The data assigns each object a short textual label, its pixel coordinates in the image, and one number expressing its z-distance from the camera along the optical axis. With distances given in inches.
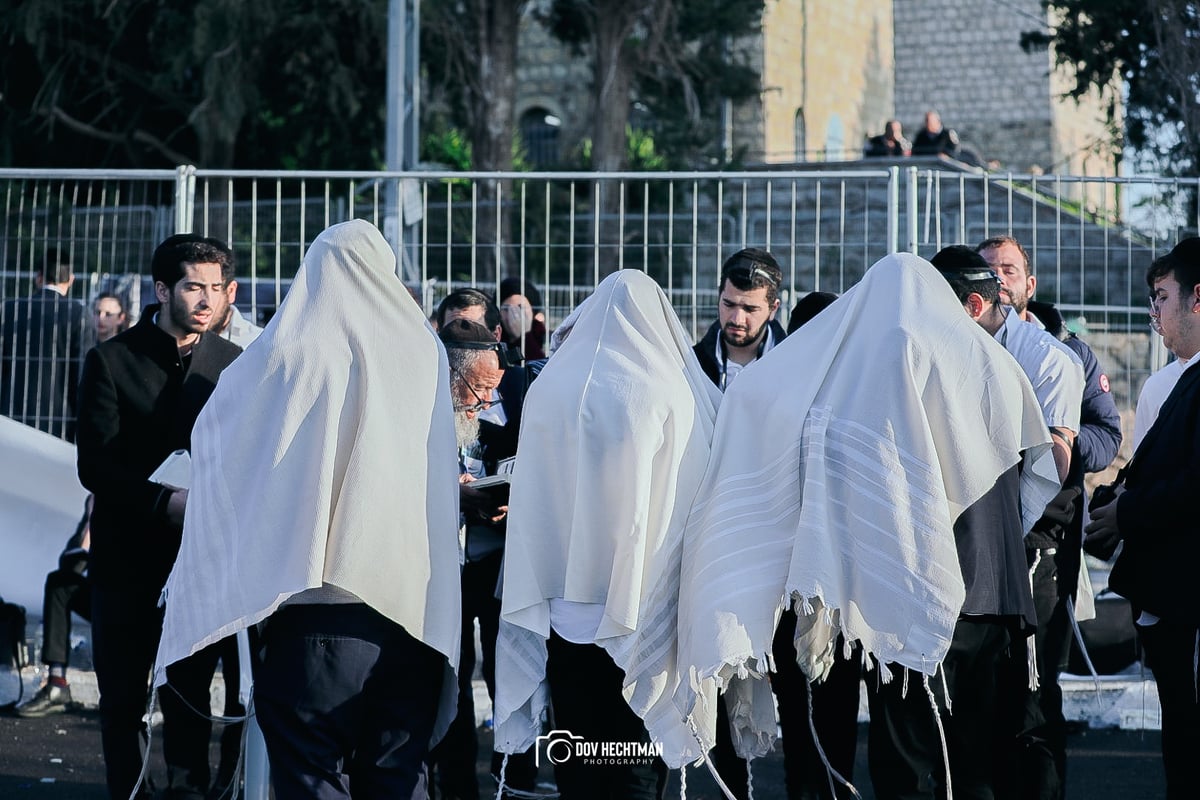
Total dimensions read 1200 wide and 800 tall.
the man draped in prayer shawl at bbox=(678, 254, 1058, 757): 165.9
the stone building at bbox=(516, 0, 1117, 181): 1282.0
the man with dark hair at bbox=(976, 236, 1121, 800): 206.2
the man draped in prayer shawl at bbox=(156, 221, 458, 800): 154.2
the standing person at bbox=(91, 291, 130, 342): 354.6
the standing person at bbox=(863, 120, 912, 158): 970.1
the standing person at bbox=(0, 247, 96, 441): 333.7
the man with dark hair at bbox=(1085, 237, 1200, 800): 180.1
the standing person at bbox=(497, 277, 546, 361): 328.2
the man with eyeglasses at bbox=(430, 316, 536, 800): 217.5
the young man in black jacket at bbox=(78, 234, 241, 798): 206.2
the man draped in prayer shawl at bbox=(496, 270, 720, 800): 172.2
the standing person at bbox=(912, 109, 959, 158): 974.4
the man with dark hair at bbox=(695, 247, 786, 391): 233.6
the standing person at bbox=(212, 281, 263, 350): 299.7
